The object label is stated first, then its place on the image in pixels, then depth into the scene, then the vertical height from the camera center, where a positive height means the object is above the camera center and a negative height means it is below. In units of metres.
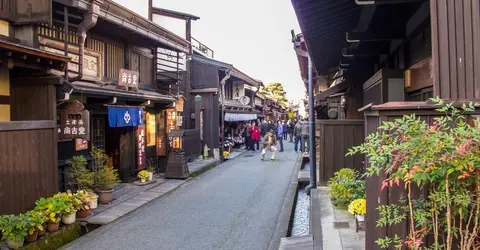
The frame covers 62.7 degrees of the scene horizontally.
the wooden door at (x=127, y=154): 15.38 -1.00
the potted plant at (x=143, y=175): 15.38 -1.83
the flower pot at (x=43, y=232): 8.12 -2.12
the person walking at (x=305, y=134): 24.35 -0.52
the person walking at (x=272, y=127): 37.75 -0.08
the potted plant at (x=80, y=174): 11.44 -1.31
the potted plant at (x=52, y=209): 8.49 -1.72
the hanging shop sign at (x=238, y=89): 33.74 +3.32
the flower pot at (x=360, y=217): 7.58 -1.79
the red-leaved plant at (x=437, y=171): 2.92 -0.36
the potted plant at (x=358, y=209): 7.60 -1.65
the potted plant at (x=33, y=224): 7.62 -1.84
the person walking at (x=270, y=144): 23.77 -1.07
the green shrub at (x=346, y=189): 9.27 -1.56
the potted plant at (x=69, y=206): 8.89 -1.78
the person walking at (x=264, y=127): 35.68 -0.06
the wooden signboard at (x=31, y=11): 9.20 +2.80
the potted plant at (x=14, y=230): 7.29 -1.86
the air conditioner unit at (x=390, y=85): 7.46 +0.75
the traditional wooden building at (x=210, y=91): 25.31 +2.38
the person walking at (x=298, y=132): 26.44 -0.46
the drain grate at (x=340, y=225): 8.14 -2.09
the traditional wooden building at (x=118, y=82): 11.06 +1.75
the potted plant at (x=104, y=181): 11.95 -1.62
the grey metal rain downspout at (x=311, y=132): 13.02 -0.22
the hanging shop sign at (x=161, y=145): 18.39 -0.79
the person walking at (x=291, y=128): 41.25 -0.22
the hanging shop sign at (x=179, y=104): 20.20 +1.24
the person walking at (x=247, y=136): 31.16 -0.74
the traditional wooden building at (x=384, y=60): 4.01 +1.06
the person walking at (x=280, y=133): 29.86 -0.53
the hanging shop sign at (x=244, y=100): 32.69 +2.24
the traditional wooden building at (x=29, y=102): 8.37 +0.67
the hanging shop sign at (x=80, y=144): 12.41 -0.48
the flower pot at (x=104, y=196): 11.91 -2.03
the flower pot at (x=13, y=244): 7.33 -2.11
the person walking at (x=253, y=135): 30.34 -0.66
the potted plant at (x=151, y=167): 15.99 -1.68
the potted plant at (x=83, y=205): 10.01 -1.93
